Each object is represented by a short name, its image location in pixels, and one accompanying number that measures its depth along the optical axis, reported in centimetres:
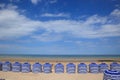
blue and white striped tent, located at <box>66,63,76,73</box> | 738
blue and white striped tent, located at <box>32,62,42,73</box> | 739
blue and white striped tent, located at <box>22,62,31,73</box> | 739
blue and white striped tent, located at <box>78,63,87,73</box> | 740
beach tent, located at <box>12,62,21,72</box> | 743
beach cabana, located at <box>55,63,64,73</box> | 739
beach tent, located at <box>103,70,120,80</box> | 428
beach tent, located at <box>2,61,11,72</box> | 755
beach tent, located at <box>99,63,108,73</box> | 734
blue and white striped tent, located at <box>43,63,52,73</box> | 740
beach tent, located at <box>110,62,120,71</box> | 723
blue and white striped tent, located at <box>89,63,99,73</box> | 736
